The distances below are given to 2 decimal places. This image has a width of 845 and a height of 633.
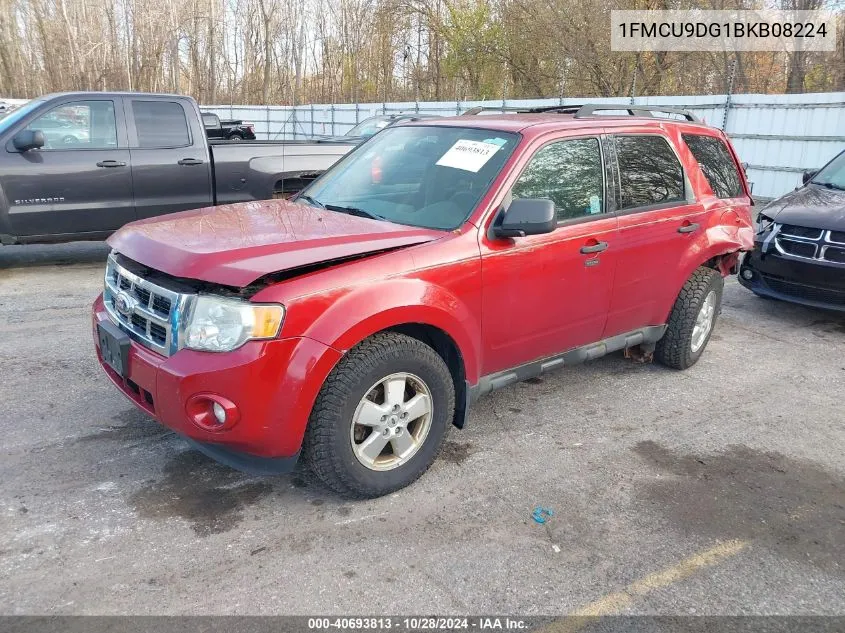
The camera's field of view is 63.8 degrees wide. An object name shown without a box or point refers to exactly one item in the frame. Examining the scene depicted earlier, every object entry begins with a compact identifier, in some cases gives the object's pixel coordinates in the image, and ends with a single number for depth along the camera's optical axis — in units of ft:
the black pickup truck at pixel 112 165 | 22.91
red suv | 9.23
